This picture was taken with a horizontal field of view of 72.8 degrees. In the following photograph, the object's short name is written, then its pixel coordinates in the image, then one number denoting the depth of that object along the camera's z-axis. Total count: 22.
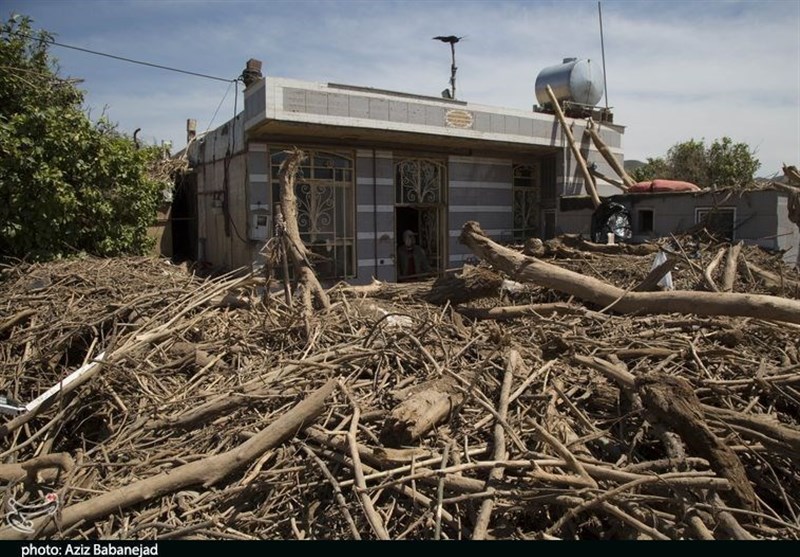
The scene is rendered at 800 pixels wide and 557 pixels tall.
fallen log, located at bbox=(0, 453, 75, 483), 3.26
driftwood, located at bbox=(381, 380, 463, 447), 3.07
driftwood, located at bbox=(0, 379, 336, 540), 2.88
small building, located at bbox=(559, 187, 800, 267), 9.45
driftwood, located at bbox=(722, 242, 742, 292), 5.58
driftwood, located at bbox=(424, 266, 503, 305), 6.06
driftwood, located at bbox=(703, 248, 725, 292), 5.24
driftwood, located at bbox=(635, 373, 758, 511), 2.71
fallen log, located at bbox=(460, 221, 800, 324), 4.23
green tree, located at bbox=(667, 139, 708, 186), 20.17
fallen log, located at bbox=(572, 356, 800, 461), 2.93
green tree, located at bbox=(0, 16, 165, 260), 8.46
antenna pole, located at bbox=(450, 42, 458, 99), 15.25
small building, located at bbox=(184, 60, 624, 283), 10.27
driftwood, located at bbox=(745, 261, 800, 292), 5.79
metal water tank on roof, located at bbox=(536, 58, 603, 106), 13.74
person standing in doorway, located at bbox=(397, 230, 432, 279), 12.53
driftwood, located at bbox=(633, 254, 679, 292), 5.32
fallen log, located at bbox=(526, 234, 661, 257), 7.95
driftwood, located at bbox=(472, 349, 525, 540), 2.52
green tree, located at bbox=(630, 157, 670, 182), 21.64
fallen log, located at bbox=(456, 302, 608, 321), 5.23
